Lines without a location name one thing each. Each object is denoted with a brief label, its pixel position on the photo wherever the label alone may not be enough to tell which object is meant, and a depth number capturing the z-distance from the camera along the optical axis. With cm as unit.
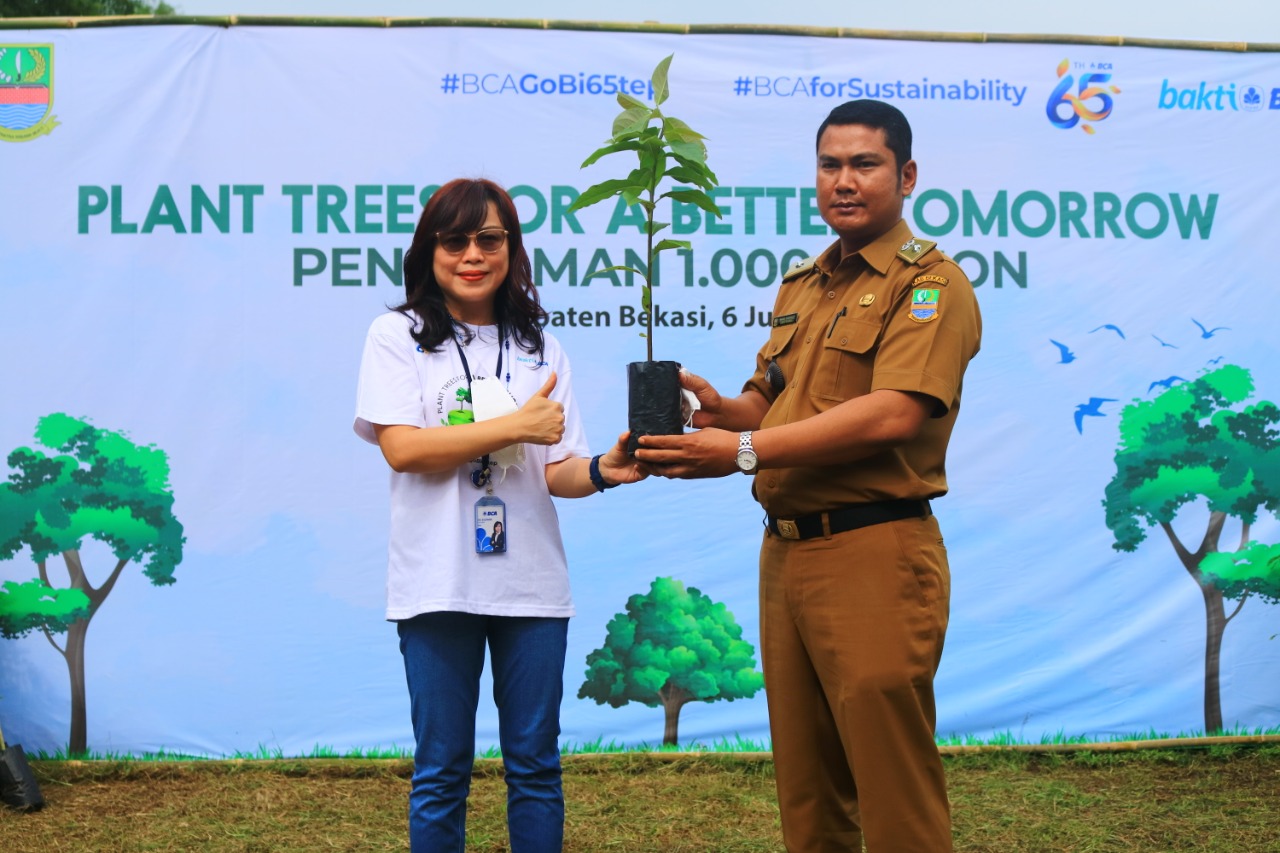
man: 203
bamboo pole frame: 388
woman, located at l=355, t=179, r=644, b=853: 211
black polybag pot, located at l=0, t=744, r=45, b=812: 349
